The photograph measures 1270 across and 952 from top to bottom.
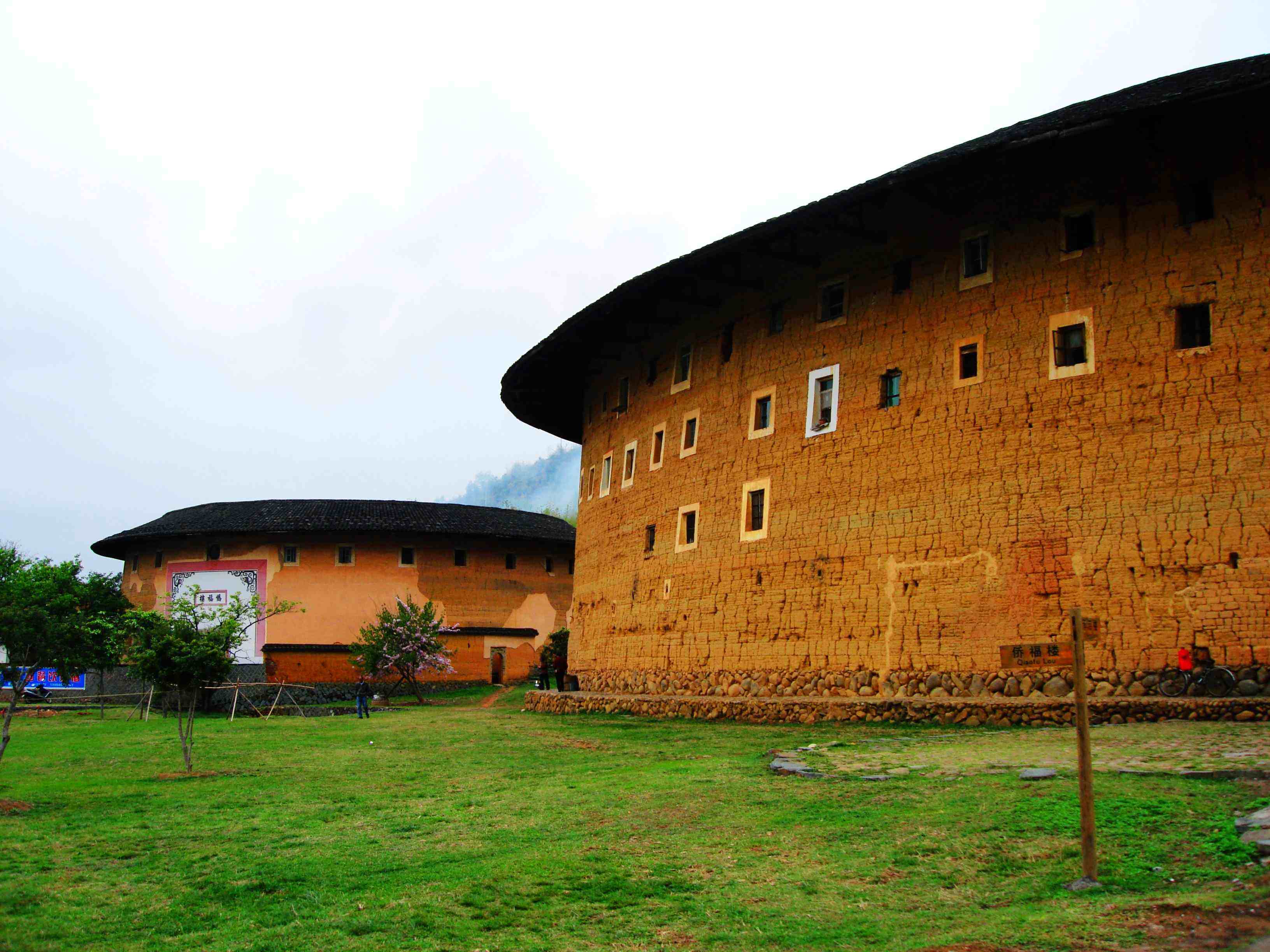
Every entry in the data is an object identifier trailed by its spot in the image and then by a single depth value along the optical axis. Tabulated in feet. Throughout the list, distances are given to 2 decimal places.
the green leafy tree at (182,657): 50.90
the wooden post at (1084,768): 20.83
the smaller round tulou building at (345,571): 128.16
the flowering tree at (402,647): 118.11
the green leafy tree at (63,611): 63.10
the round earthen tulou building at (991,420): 50.93
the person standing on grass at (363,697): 93.09
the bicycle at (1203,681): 47.65
